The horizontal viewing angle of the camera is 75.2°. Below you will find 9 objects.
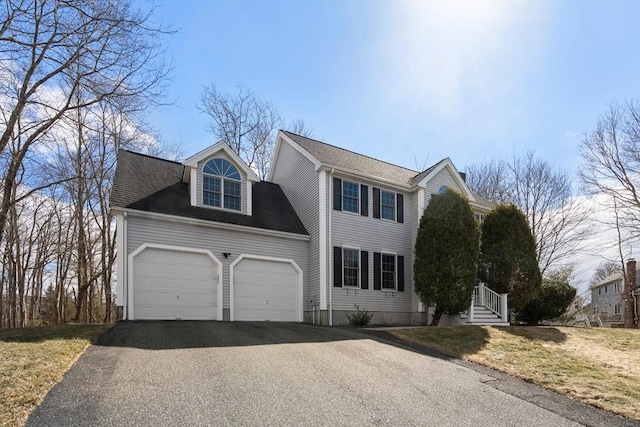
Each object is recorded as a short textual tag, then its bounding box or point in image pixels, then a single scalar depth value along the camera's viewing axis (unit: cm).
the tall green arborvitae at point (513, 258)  1509
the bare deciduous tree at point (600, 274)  5951
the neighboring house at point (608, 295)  4725
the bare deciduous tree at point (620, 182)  2256
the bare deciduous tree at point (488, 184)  2923
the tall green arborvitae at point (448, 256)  1358
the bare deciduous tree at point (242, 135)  2627
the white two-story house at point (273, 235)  1223
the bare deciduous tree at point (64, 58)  862
